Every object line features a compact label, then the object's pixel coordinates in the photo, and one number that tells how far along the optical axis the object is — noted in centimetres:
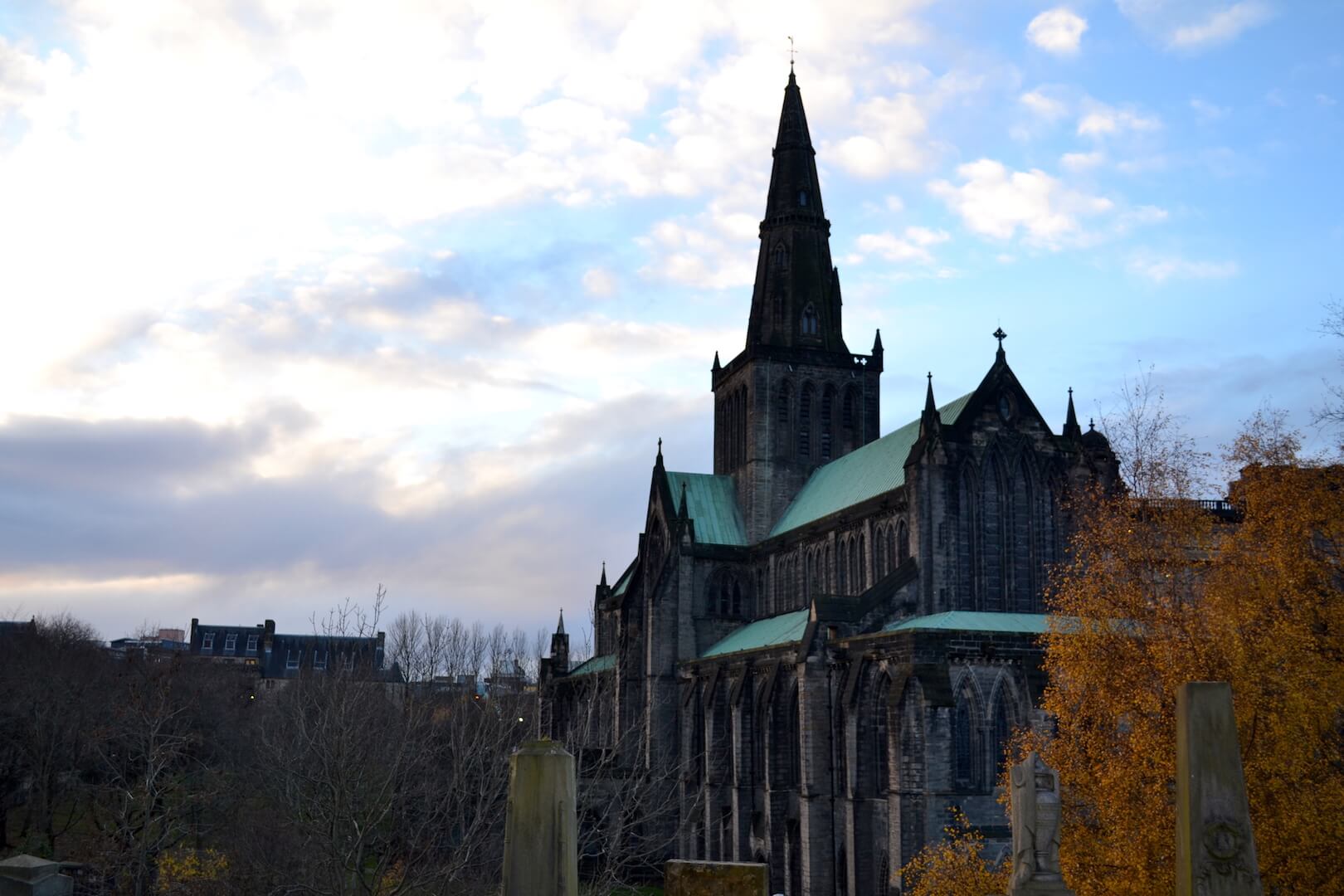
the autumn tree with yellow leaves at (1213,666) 2014
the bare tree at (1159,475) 2797
